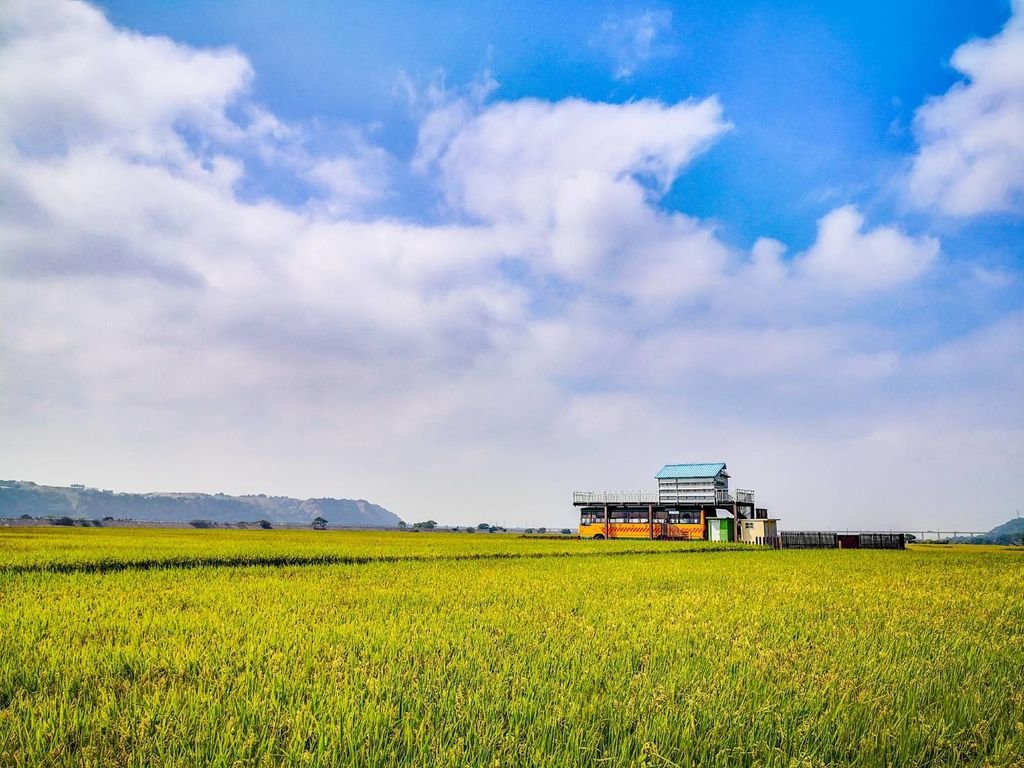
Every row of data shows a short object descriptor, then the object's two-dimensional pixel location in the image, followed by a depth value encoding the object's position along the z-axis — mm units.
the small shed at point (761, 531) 52219
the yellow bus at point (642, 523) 57531
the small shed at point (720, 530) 55969
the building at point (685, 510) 57219
